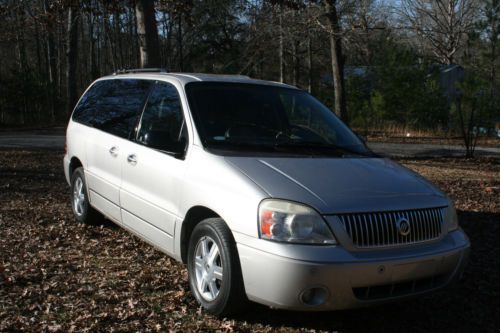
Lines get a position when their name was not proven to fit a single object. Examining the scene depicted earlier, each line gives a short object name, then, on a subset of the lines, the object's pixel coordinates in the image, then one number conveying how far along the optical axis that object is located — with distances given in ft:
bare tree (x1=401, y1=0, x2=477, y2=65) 124.89
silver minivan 11.41
